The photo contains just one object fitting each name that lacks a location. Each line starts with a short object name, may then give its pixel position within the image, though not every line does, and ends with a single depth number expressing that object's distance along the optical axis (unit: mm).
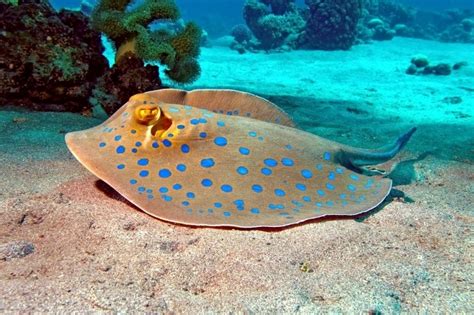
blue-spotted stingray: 2631
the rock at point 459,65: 15555
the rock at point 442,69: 14961
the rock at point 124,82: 5781
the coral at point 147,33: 5852
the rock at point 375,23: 23828
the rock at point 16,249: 2186
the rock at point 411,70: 14727
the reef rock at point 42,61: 5238
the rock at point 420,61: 15344
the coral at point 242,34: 23578
